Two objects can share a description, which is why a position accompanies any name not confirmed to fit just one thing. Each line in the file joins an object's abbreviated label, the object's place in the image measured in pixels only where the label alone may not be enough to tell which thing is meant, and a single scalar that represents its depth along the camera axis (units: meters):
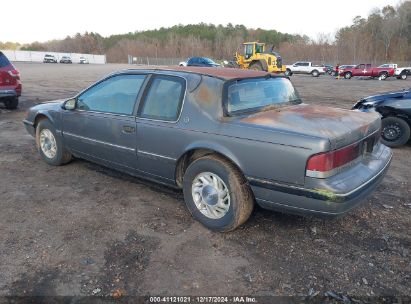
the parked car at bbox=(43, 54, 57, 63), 70.38
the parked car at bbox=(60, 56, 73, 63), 71.78
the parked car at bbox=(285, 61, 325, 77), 43.41
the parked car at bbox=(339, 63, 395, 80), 34.41
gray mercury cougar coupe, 3.02
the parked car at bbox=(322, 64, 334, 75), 46.47
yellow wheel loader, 31.81
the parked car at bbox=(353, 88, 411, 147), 6.62
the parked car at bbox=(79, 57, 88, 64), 78.81
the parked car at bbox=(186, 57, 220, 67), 30.47
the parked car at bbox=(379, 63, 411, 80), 34.97
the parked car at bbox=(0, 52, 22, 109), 9.72
